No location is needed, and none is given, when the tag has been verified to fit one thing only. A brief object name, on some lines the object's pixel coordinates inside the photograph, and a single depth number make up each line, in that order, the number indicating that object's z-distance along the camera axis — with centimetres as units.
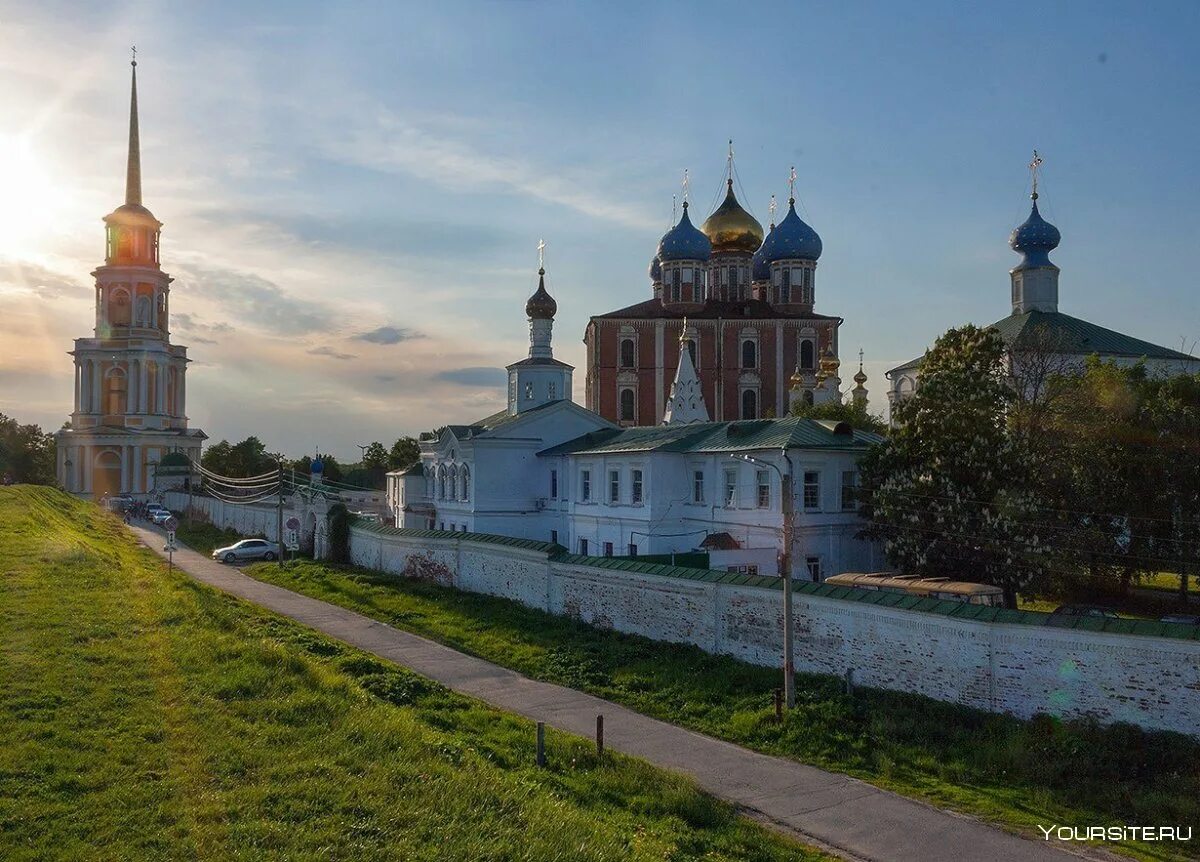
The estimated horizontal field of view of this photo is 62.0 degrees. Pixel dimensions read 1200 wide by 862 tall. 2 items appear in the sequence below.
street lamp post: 1741
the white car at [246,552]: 4228
